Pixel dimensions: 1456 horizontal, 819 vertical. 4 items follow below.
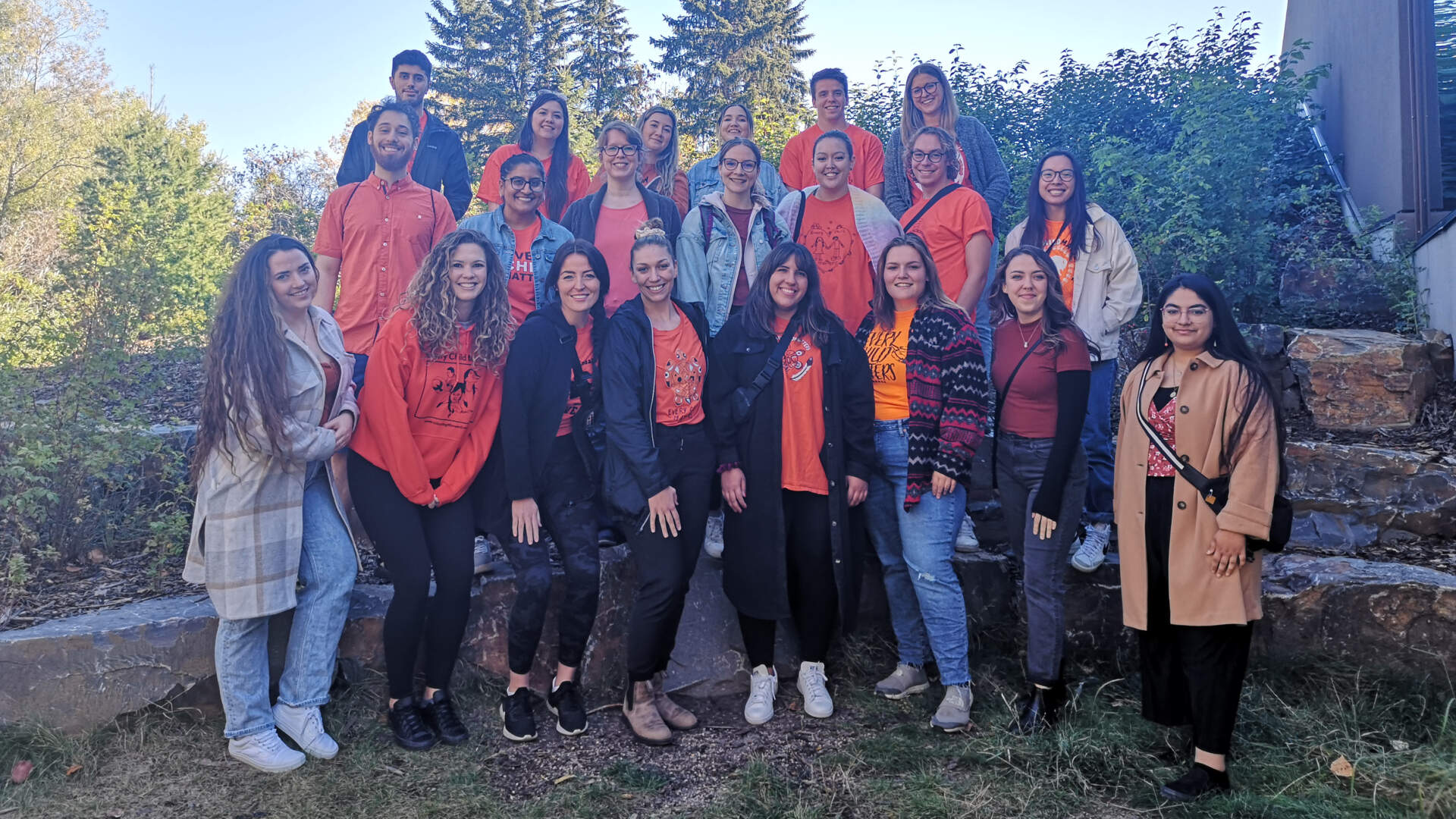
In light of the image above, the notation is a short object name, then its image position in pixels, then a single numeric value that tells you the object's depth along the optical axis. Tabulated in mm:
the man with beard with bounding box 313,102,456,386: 4441
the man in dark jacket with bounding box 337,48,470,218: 5273
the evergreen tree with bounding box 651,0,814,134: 27984
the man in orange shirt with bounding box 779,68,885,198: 5449
